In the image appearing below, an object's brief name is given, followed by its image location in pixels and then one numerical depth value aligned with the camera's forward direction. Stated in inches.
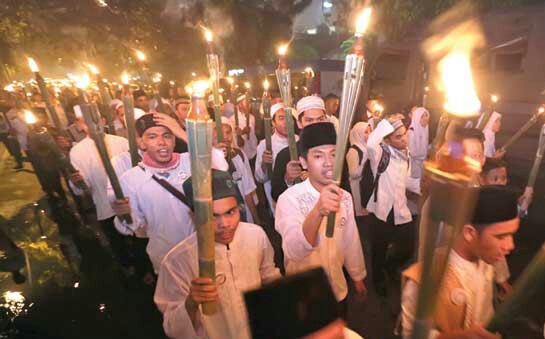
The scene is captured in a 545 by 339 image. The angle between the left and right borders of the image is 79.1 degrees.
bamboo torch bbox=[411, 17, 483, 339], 32.4
